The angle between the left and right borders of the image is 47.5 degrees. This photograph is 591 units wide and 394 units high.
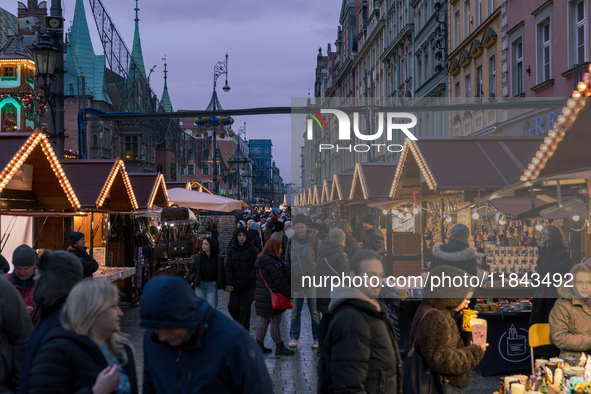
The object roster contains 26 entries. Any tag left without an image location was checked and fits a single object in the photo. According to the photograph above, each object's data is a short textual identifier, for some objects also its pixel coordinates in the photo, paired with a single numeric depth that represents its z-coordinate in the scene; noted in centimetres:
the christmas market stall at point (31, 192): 872
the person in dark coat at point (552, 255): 943
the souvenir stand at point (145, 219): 1519
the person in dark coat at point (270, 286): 938
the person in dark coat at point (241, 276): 1007
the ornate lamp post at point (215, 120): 2576
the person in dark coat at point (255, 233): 1793
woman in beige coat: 559
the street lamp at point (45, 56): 1016
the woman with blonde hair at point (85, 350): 303
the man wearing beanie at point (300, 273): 999
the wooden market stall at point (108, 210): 1182
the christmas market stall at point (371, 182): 1675
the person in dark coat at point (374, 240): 1359
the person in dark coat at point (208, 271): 1058
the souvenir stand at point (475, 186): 852
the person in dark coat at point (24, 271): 584
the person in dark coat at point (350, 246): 1248
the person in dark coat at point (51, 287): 355
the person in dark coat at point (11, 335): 434
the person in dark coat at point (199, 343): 281
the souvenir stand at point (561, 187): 554
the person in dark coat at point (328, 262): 936
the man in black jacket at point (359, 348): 389
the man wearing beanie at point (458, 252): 834
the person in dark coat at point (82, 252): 952
